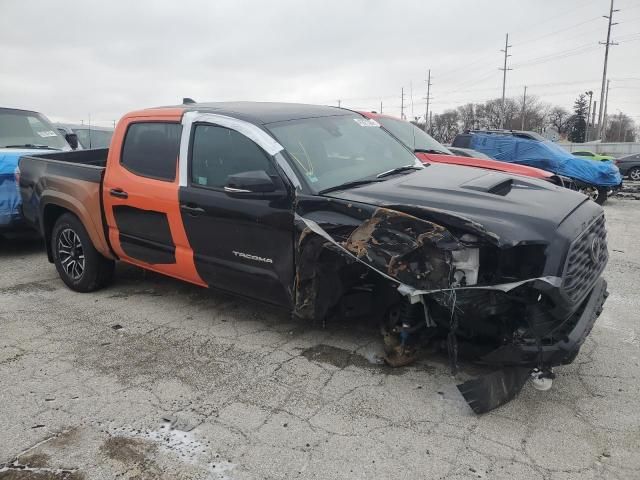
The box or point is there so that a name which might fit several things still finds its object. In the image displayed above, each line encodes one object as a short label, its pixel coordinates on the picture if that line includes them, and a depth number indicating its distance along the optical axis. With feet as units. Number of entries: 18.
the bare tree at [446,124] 275.65
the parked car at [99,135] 52.18
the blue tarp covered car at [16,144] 21.44
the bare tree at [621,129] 296.59
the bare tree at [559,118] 302.04
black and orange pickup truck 9.52
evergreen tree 271.49
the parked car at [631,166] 68.85
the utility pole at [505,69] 201.87
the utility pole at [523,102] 260.17
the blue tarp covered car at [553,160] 41.81
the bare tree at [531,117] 285.43
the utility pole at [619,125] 285.06
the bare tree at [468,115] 291.79
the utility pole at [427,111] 206.89
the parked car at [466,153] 32.42
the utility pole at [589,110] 226.09
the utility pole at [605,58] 148.38
